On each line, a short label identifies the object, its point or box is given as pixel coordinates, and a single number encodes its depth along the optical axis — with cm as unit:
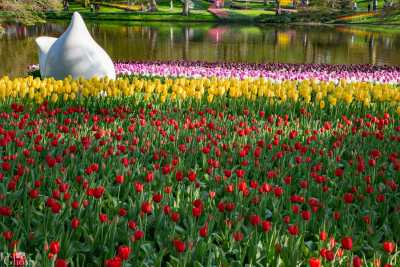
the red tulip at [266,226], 316
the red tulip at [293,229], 302
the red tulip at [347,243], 286
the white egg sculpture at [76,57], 1014
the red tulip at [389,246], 284
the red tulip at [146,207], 330
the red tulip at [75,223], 304
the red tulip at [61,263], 245
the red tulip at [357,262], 268
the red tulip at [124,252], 259
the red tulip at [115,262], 241
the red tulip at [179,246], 280
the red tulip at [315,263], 255
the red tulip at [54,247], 259
